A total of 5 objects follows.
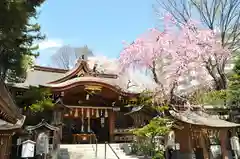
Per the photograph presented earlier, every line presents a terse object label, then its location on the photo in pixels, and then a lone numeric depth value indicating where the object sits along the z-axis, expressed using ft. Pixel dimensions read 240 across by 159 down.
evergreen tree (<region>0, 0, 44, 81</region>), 24.16
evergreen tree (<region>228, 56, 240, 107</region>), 45.21
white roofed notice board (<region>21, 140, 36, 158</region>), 32.63
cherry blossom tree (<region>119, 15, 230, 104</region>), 37.99
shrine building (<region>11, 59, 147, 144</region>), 51.52
